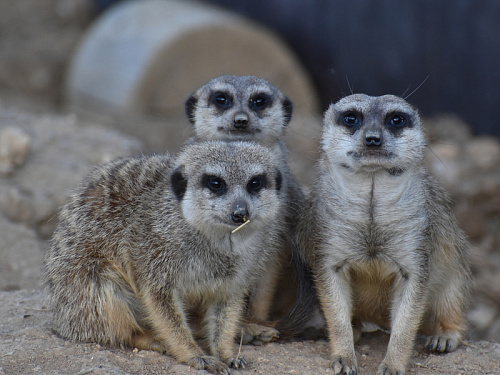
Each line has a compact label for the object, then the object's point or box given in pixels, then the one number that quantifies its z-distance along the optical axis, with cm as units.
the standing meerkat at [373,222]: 641
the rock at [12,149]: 1102
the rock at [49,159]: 1030
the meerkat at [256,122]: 775
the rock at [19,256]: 927
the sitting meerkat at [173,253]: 661
